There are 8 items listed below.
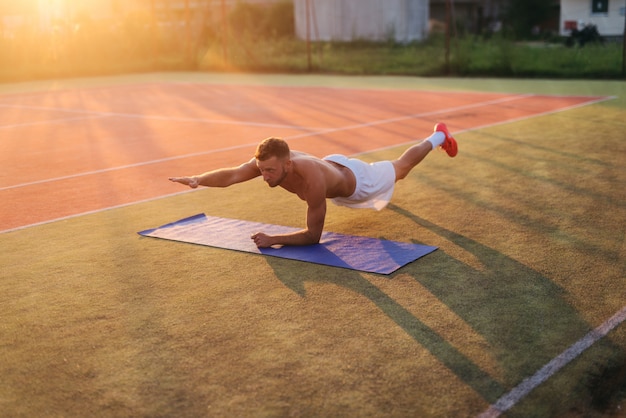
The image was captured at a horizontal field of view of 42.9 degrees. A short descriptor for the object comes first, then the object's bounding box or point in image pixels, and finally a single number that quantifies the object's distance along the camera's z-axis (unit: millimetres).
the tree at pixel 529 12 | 38031
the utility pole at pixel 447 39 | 17547
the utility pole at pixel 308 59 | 19888
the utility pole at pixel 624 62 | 15758
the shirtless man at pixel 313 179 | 4723
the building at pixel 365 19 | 30609
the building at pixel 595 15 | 31547
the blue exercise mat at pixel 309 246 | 4742
